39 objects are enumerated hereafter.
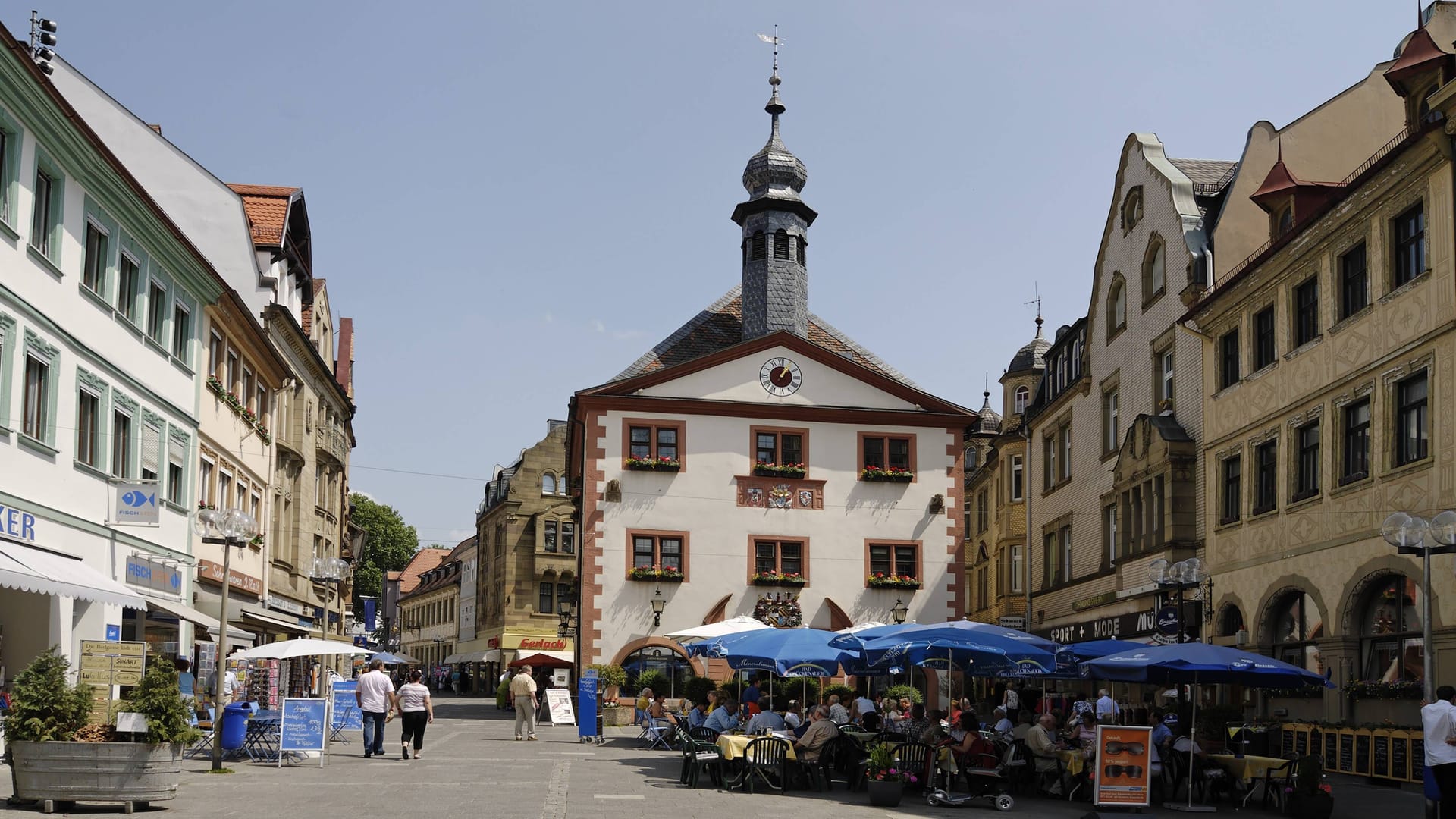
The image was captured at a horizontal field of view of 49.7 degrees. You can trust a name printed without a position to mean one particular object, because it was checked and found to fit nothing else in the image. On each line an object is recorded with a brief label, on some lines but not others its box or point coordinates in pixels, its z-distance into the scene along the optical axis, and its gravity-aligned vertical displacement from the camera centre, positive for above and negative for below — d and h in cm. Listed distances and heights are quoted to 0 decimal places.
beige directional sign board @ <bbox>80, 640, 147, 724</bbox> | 1744 -114
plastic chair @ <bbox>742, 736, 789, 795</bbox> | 2153 -255
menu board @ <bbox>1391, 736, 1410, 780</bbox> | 2153 -245
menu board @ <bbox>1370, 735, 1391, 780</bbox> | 2206 -252
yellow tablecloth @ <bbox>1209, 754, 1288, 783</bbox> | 2005 -243
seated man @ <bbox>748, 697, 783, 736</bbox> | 2342 -224
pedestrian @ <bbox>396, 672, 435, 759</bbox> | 2606 -238
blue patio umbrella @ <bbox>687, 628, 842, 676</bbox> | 2670 -135
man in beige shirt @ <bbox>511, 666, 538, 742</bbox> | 3406 -281
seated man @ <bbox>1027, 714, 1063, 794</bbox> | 2141 -237
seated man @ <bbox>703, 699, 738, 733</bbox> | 2479 -235
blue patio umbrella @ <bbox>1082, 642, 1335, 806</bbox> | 2055 -117
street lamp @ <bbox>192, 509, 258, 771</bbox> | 2123 +49
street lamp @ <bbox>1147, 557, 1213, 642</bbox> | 2841 +6
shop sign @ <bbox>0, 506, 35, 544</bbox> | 2124 +53
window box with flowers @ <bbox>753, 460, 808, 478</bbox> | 4625 +298
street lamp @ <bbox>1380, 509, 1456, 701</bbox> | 1803 +49
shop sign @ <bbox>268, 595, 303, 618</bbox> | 4299 -111
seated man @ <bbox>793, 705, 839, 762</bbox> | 2219 -234
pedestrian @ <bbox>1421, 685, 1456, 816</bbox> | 1591 -168
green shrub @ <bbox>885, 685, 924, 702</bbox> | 3878 -296
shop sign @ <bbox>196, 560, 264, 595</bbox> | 3281 -28
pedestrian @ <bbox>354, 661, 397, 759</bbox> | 2600 -216
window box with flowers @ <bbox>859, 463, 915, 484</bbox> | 4691 +293
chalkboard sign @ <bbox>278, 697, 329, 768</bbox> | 2353 -238
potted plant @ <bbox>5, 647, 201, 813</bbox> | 1541 -179
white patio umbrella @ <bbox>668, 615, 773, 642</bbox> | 3194 -118
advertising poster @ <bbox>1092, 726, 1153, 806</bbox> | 1911 -232
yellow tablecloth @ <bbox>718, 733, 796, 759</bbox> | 2162 -239
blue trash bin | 2427 -252
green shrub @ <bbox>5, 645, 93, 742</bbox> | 1538 -141
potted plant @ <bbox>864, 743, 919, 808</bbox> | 1962 -257
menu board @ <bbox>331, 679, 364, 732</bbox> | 2895 -270
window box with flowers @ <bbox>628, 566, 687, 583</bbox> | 4481 -9
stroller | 1970 -273
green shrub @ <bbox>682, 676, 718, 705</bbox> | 4062 -304
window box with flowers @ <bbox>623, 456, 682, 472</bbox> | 4553 +305
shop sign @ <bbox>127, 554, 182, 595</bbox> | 2723 -19
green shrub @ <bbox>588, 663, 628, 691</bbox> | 4300 -289
